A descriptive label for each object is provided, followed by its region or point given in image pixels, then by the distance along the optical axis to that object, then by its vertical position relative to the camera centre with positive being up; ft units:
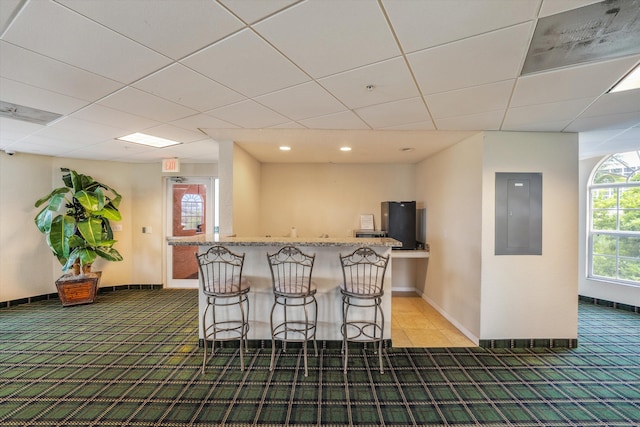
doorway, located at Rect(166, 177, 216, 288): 17.33 -0.41
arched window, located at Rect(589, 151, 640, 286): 13.33 -0.21
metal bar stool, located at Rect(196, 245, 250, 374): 8.38 -2.70
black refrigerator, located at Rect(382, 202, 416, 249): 14.53 -0.48
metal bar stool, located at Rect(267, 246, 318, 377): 8.58 -3.29
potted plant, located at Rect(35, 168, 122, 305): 13.44 -1.01
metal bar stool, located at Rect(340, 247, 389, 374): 8.36 -3.28
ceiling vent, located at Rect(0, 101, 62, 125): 7.85 +3.26
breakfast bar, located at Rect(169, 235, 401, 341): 9.54 -2.92
